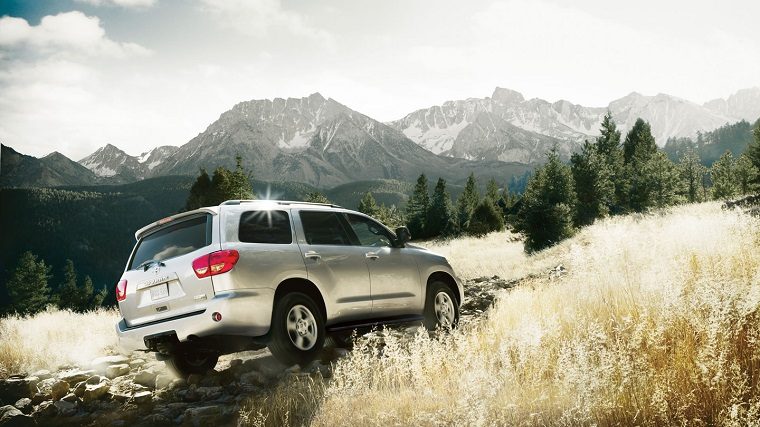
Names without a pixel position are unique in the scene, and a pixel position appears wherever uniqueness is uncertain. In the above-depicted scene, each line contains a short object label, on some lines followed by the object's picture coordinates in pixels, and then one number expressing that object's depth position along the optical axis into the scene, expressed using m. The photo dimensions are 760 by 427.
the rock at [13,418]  6.11
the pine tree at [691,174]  79.50
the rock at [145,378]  7.49
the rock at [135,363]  8.75
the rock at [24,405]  6.71
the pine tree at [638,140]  59.34
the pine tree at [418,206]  73.50
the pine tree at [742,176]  66.28
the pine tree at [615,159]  47.25
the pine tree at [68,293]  82.75
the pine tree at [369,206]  76.00
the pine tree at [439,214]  69.25
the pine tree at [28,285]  69.38
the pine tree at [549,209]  27.28
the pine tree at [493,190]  85.22
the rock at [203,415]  5.32
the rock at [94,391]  6.82
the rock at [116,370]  8.20
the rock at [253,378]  6.64
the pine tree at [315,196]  66.40
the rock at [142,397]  6.46
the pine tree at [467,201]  75.90
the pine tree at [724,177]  76.12
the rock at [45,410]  6.46
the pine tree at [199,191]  43.91
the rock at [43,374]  8.28
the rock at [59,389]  7.09
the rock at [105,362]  8.44
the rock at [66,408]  6.42
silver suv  6.16
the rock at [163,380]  7.05
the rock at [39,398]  7.09
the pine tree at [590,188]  36.50
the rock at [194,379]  7.04
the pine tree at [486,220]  57.72
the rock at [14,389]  7.40
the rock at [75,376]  7.68
